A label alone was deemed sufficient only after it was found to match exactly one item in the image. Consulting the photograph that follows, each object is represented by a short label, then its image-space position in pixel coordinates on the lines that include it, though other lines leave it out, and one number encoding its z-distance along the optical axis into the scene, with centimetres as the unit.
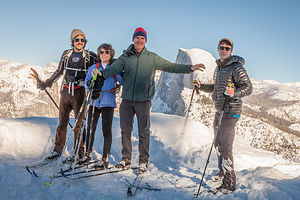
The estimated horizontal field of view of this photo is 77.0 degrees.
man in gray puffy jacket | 332
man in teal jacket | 409
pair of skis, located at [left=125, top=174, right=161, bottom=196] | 304
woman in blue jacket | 428
